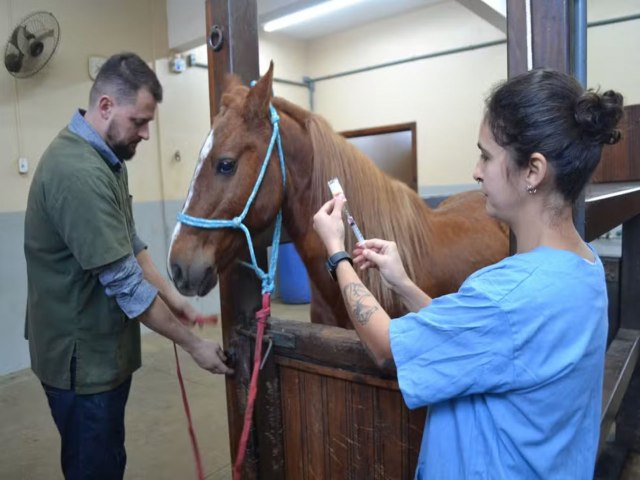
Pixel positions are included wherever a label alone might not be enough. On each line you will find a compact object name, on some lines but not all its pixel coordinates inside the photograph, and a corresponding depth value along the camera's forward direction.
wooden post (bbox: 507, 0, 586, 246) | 0.85
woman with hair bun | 0.65
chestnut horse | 1.22
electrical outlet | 3.71
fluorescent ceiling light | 4.77
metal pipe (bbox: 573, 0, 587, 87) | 0.92
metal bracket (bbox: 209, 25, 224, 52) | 1.19
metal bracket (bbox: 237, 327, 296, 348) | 1.11
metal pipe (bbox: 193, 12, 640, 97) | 4.29
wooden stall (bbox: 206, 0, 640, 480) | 0.90
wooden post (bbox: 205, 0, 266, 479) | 1.19
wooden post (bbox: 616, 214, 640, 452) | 2.40
